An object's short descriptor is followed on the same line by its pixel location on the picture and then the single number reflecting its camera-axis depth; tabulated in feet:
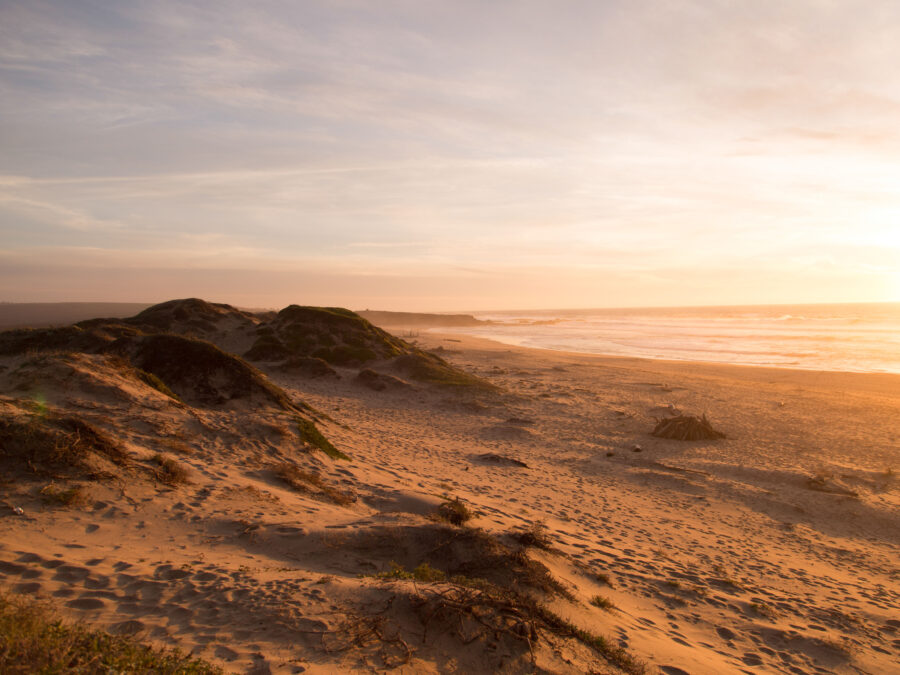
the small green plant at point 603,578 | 23.31
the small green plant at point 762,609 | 22.76
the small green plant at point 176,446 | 28.09
